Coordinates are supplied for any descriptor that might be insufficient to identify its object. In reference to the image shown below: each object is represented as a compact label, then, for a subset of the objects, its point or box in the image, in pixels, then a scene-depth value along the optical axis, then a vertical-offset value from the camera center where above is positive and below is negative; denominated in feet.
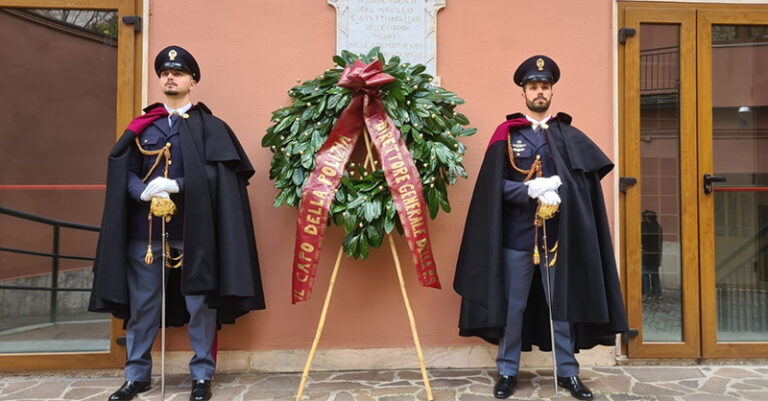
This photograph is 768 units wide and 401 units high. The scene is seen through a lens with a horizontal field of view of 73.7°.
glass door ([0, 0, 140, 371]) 11.20 +1.37
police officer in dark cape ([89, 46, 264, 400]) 8.99 -0.23
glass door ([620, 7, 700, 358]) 11.50 +0.98
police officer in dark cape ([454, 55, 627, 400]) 9.26 -0.48
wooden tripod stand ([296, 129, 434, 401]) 9.07 -2.00
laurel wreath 9.55 +1.40
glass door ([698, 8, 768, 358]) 11.60 +0.91
